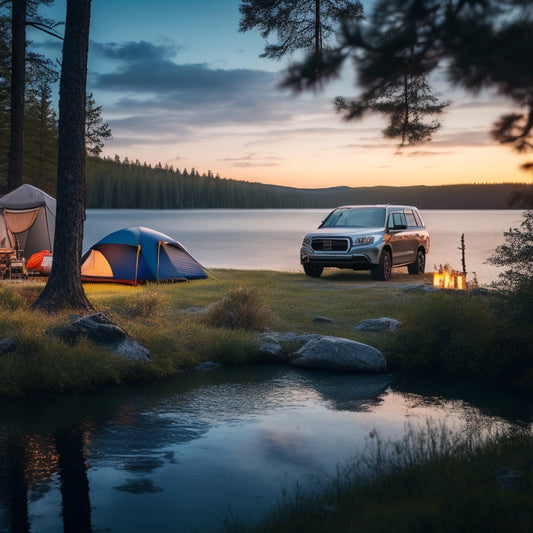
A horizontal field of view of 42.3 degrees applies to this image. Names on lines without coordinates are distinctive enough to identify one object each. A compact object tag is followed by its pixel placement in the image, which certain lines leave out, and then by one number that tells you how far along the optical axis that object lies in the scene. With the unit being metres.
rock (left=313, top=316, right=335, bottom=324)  13.44
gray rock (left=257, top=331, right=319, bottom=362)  11.29
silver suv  19.34
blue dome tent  19.25
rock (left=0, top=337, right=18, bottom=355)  9.69
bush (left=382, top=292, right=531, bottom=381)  10.21
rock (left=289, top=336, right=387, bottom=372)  10.73
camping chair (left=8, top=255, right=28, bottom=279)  20.59
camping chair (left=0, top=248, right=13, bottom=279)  20.69
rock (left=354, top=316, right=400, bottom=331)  12.60
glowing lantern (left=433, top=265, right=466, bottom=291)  17.03
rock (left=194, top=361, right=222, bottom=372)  10.75
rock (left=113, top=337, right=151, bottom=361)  10.21
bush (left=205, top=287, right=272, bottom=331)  12.72
